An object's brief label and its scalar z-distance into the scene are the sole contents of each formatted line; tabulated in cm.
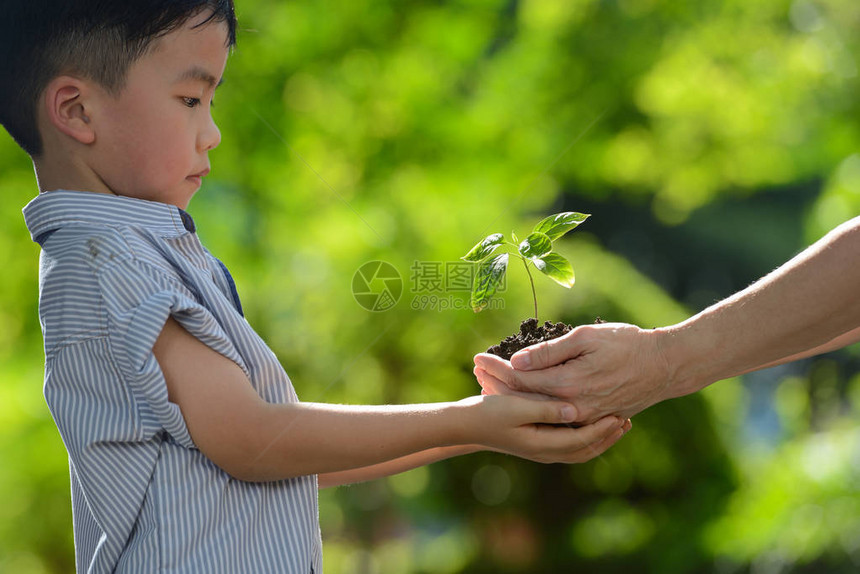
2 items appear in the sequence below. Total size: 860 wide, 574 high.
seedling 387
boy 361
